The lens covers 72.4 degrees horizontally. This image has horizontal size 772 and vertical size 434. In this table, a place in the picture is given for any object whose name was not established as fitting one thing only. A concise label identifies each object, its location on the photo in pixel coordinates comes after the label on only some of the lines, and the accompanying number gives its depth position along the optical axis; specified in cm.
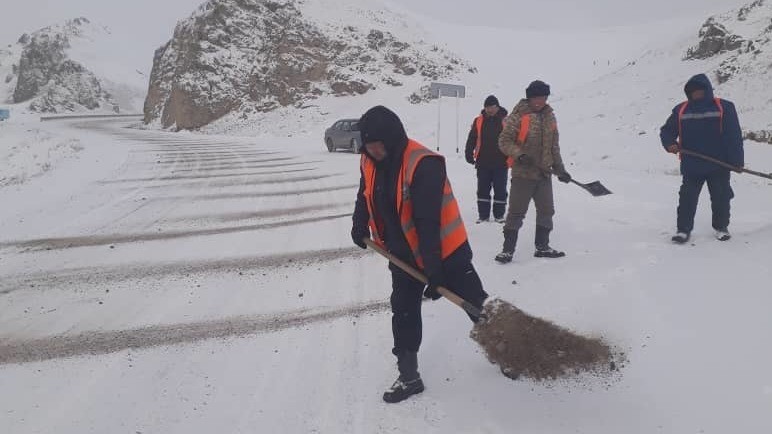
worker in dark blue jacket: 526
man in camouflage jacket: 514
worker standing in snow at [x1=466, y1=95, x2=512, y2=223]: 681
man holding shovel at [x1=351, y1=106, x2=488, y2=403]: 286
